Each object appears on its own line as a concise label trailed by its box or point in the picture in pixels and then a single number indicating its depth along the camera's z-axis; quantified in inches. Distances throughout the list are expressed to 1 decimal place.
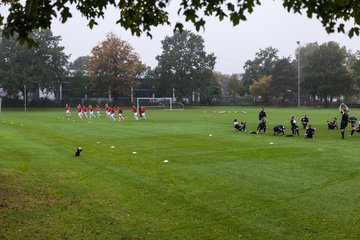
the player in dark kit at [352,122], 1028.6
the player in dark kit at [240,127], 1224.8
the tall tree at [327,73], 3715.6
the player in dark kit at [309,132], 1007.0
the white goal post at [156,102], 3641.7
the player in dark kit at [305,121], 1182.2
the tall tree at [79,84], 3914.9
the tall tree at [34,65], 3348.9
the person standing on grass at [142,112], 1840.6
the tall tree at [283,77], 4172.7
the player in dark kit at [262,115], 1187.3
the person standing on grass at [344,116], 985.6
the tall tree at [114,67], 3725.4
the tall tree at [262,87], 4163.4
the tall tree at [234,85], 4898.6
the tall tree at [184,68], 3914.9
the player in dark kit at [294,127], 1060.5
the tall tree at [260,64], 4547.2
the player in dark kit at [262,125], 1140.6
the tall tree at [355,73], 3578.5
